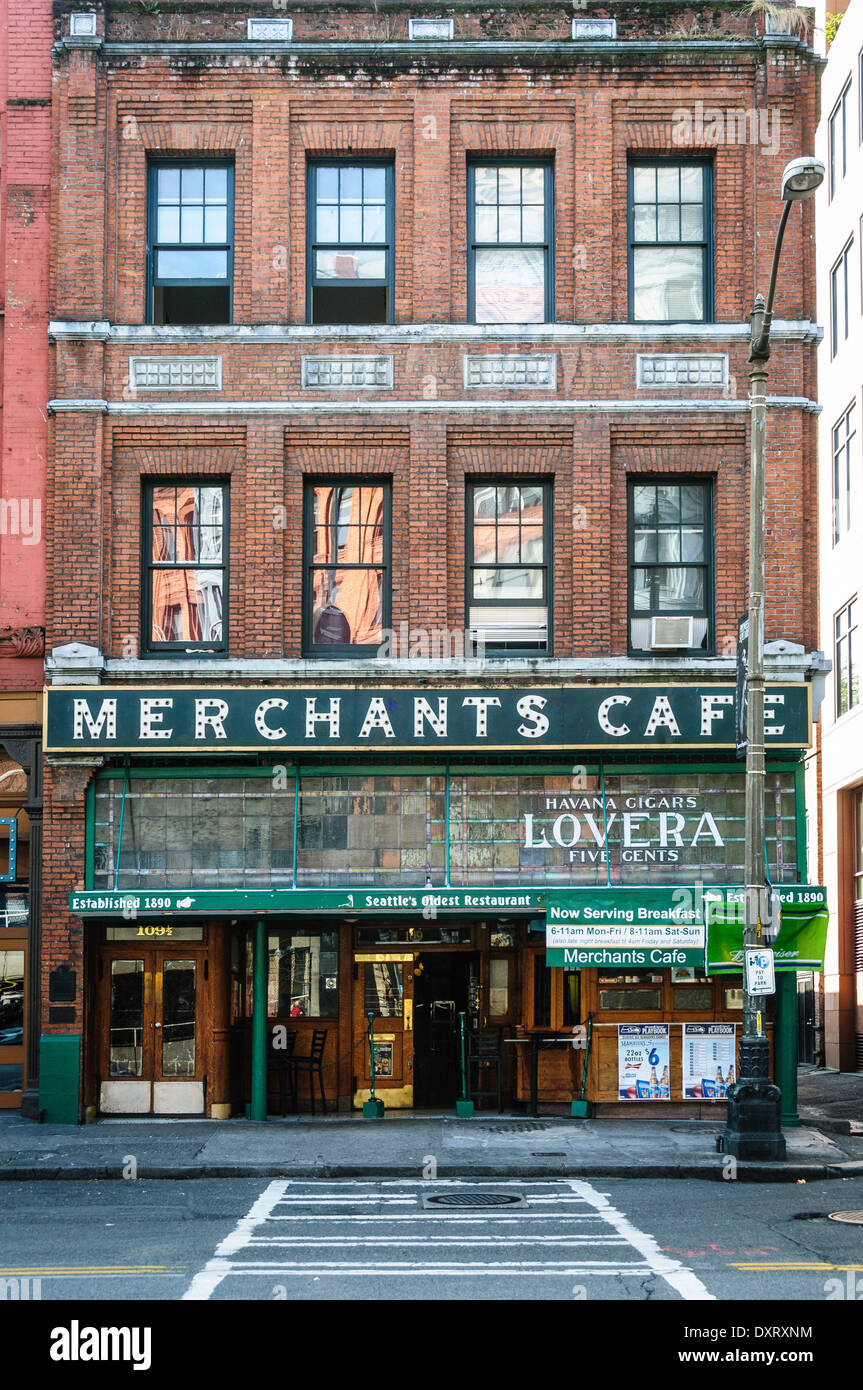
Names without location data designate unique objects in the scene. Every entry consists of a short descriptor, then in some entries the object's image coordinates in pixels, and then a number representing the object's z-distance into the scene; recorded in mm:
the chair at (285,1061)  20062
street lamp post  16016
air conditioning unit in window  20062
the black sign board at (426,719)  19609
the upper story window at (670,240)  20969
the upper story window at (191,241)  20969
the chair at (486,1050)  19797
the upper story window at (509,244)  20891
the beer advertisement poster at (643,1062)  19781
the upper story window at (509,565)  20516
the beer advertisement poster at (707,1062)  19781
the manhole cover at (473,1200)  13875
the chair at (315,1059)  20000
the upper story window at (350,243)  20922
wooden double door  20047
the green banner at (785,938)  19062
